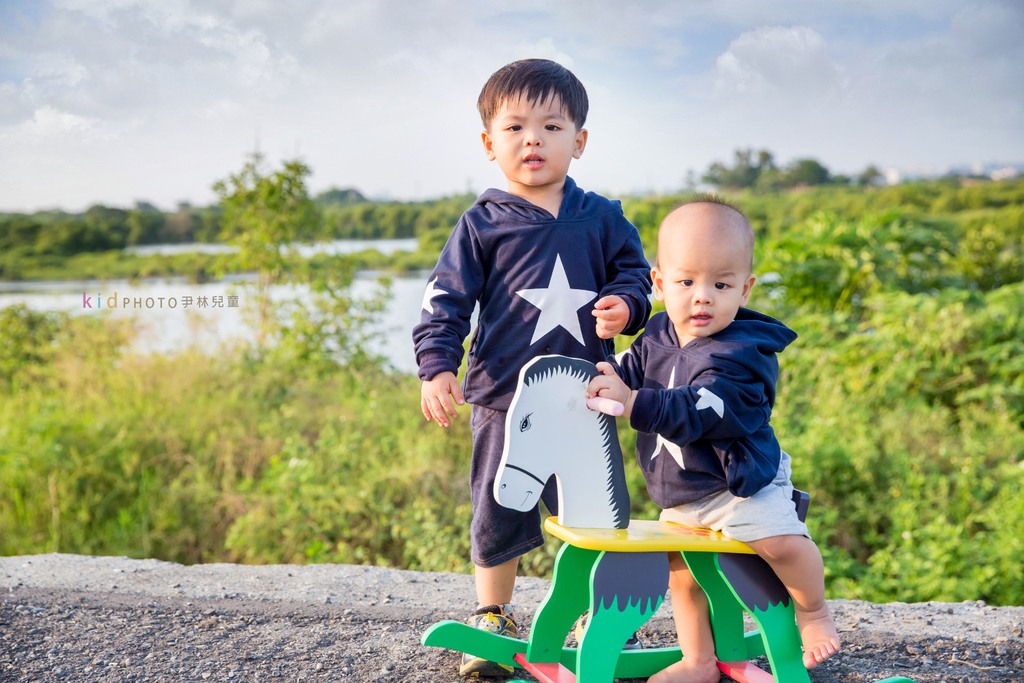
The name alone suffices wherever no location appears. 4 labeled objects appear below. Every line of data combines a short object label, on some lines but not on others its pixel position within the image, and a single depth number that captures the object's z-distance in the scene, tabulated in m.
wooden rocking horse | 1.63
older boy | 1.80
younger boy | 1.56
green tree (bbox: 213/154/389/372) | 4.73
